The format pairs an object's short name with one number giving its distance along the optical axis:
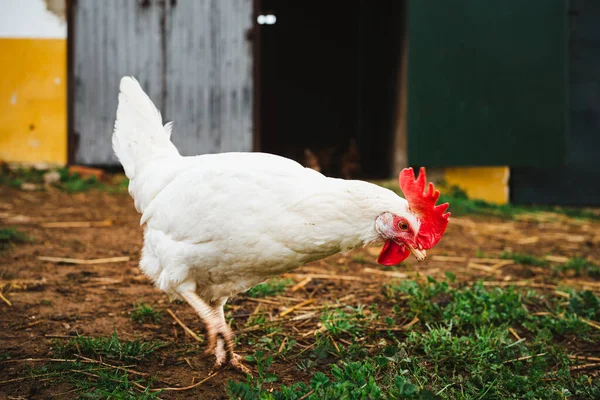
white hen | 2.28
